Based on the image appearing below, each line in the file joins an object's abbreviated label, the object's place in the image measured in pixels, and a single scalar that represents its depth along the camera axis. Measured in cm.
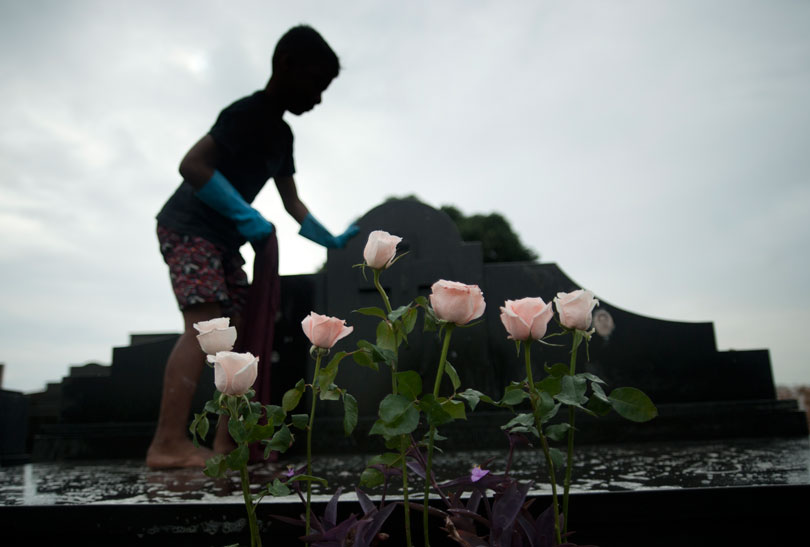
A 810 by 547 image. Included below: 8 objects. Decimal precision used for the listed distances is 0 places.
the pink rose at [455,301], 80
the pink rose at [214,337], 96
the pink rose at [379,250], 89
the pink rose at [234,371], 82
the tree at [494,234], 1834
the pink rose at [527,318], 82
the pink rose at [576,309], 84
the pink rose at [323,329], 91
